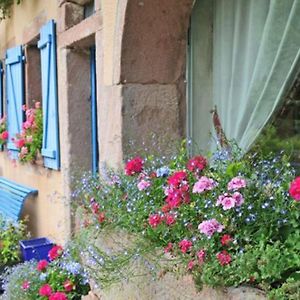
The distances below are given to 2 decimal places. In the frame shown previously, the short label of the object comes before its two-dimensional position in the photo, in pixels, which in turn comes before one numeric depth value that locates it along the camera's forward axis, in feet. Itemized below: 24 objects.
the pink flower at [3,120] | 18.31
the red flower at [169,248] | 7.04
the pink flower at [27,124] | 15.16
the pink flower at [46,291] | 10.02
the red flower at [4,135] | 17.80
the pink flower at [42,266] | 11.09
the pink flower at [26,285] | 10.77
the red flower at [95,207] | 9.39
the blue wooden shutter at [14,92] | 16.29
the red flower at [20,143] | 15.40
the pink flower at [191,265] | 6.47
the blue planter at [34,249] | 13.58
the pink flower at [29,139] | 15.10
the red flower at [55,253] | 11.34
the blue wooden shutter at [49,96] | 13.43
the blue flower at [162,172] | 8.04
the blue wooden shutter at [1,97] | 18.76
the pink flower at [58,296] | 9.64
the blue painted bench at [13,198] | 15.23
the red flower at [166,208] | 7.14
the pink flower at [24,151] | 15.35
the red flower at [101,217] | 9.07
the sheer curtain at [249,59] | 7.91
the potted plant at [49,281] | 10.51
